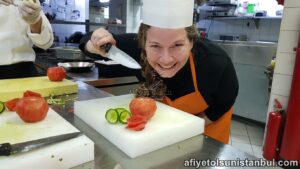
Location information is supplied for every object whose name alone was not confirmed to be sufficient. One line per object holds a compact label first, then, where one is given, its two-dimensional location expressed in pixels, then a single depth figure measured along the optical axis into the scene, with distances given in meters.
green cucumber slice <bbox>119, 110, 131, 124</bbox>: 0.62
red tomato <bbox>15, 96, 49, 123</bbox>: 0.59
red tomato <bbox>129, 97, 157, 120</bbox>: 0.62
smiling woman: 0.77
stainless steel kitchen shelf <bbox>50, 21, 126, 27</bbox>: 2.40
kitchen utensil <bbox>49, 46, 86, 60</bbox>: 2.01
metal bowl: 1.62
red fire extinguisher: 1.89
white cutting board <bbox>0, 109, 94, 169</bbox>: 0.46
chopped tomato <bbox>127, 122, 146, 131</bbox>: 0.58
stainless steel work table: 0.52
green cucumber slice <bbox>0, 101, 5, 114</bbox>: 0.67
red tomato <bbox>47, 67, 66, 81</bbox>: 1.04
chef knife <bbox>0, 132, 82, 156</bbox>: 0.46
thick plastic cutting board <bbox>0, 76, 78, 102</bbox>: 0.86
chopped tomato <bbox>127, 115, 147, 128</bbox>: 0.59
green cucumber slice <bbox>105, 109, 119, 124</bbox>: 0.62
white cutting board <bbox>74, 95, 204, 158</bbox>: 0.56
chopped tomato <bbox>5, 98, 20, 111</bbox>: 0.69
